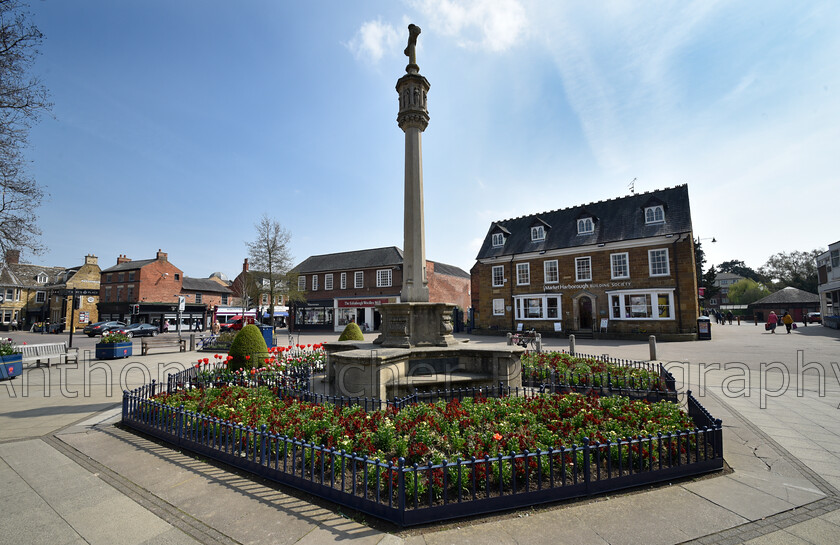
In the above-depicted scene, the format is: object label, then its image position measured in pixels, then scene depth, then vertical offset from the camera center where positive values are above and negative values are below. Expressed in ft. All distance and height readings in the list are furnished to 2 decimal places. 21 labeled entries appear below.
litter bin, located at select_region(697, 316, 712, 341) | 77.10 -6.19
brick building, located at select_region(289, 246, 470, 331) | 129.20 +7.23
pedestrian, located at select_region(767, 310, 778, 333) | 98.17 -6.36
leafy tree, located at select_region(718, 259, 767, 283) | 315.58 +27.73
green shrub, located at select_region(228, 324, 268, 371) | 36.40 -4.25
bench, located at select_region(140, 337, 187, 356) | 64.39 -8.04
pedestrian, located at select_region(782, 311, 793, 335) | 91.81 -5.50
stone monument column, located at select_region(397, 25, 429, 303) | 33.99 +12.55
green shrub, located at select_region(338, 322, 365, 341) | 43.29 -3.21
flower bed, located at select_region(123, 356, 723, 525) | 13.11 -6.20
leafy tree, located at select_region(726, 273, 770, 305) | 232.32 +4.60
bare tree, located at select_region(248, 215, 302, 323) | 112.27 +13.94
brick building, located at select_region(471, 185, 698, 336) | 82.53 +8.17
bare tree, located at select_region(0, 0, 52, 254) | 32.68 +15.43
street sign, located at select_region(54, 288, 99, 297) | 71.00 +3.67
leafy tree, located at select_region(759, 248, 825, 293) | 196.13 +16.64
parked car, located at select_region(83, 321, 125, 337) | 111.18 -5.31
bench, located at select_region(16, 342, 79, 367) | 48.60 -5.59
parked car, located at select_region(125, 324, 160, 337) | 103.90 -5.94
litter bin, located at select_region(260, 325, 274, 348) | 75.38 -5.51
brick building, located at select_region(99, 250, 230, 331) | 142.92 +6.30
